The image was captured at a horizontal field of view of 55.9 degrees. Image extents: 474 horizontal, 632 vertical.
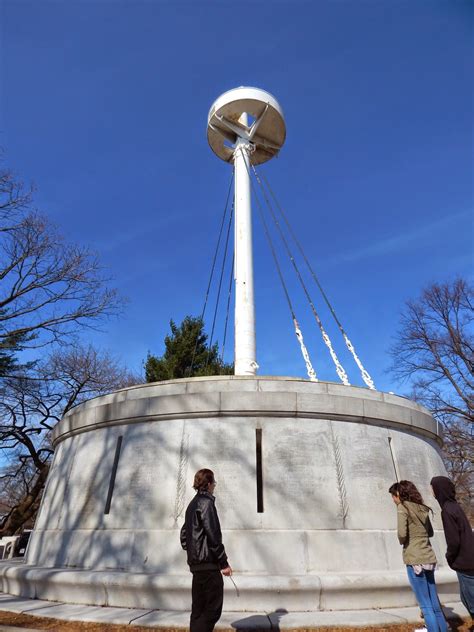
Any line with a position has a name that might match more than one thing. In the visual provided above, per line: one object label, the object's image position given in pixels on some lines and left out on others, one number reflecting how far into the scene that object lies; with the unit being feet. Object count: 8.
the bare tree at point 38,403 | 76.89
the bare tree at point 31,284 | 50.14
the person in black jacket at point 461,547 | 14.84
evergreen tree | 91.71
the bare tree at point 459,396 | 80.23
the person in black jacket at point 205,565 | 13.74
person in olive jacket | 15.26
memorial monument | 20.59
